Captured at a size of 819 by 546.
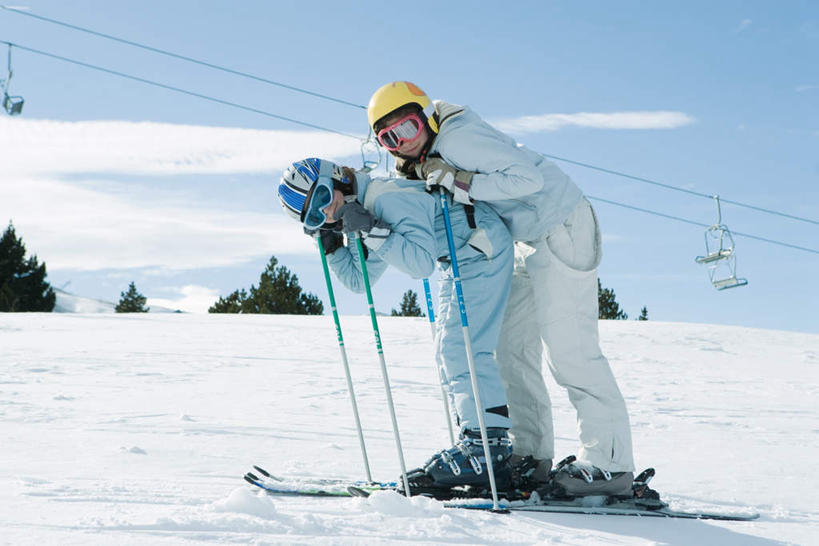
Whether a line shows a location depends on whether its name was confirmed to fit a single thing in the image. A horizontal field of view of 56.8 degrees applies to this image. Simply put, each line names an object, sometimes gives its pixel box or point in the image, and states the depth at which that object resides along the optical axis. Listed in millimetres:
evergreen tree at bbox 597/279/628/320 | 32200
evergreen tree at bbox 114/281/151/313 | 43469
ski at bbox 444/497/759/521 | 3104
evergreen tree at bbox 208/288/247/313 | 32312
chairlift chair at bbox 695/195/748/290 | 11916
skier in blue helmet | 3238
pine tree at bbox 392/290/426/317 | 36344
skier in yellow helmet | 3299
